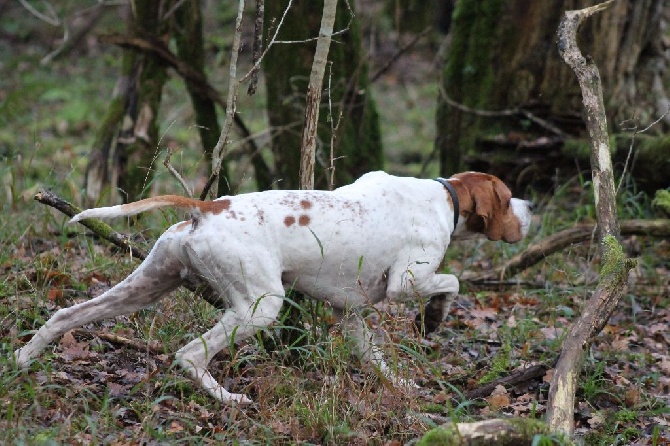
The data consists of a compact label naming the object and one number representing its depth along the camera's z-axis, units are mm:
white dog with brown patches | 9617
